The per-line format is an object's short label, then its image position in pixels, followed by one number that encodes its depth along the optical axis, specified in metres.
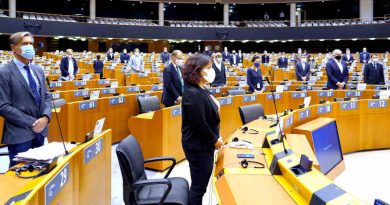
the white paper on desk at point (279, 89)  7.59
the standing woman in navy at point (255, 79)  8.01
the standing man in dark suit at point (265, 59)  18.93
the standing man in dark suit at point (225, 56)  19.33
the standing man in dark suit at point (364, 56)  18.31
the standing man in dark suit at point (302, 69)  10.80
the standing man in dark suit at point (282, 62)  17.23
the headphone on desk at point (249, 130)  4.00
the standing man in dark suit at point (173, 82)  5.90
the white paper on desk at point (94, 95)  6.18
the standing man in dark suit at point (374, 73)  9.38
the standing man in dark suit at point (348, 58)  17.56
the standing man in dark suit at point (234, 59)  19.17
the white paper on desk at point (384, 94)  6.47
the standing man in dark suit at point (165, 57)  18.01
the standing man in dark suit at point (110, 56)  19.00
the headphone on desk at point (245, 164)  2.64
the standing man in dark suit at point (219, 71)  8.19
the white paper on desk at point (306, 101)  5.37
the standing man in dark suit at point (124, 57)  18.45
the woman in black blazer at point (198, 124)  2.87
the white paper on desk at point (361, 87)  7.87
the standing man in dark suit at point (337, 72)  7.55
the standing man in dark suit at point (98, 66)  13.15
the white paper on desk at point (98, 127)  3.23
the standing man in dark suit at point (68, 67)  9.82
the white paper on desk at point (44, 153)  2.45
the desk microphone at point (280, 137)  3.06
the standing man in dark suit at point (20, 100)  2.94
